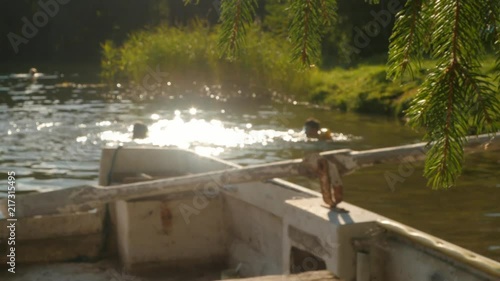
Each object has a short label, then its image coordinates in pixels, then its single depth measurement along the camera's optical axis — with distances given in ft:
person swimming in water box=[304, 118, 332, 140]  53.42
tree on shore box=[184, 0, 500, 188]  6.90
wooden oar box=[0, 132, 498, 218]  16.93
